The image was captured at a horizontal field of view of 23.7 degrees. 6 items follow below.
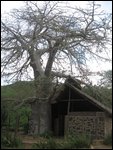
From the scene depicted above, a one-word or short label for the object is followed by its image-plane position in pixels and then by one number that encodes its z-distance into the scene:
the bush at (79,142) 12.61
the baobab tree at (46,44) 18.82
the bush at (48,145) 12.19
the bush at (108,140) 14.92
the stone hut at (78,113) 17.28
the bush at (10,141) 13.37
